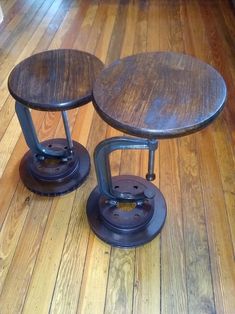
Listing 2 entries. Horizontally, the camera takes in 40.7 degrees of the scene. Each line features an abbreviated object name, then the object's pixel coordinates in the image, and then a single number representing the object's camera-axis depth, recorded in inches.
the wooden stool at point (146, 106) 30.0
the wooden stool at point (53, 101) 39.0
